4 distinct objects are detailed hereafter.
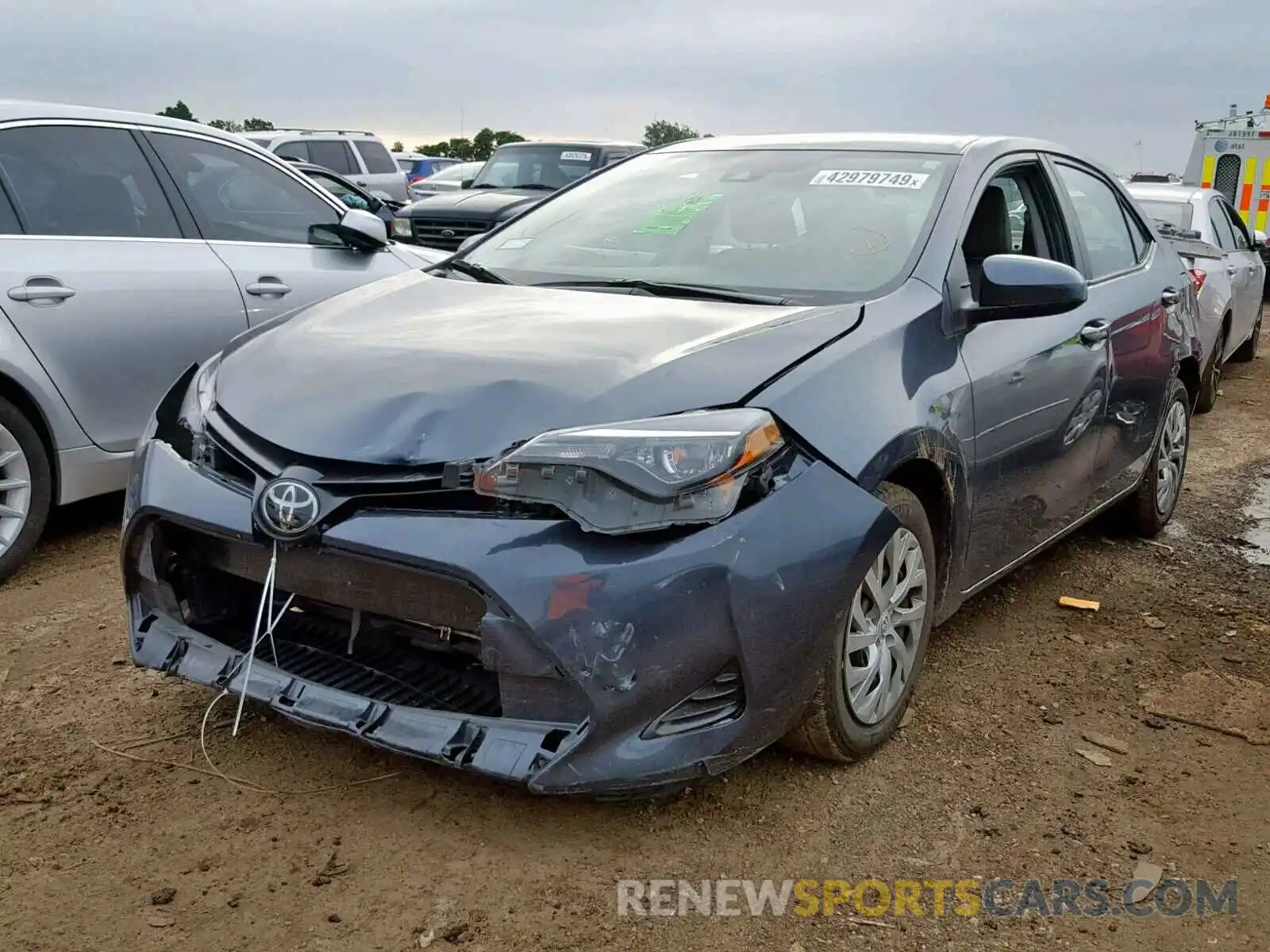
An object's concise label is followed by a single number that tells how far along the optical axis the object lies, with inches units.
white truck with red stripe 641.6
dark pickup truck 494.0
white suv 649.6
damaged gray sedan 97.5
